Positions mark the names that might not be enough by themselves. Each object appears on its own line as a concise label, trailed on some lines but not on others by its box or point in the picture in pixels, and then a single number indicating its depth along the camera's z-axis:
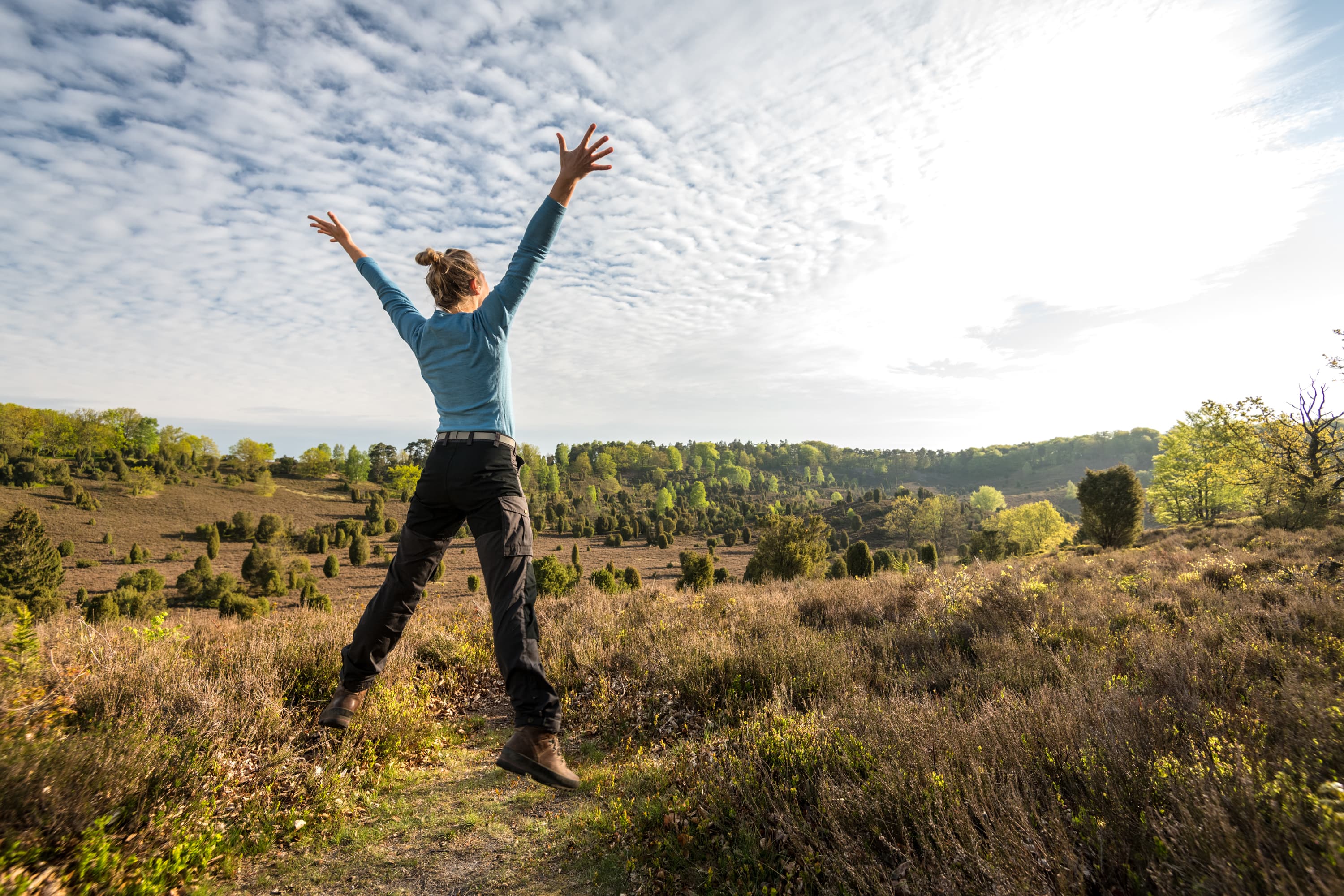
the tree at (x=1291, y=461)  18.83
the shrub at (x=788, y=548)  19.61
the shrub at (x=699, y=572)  20.38
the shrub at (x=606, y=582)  13.87
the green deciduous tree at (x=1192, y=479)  32.56
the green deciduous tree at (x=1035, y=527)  43.22
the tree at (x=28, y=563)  19.38
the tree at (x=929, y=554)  28.74
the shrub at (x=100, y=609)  17.33
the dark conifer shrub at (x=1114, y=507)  22.89
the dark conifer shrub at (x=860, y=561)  23.62
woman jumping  2.41
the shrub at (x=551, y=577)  18.00
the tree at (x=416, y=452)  79.12
